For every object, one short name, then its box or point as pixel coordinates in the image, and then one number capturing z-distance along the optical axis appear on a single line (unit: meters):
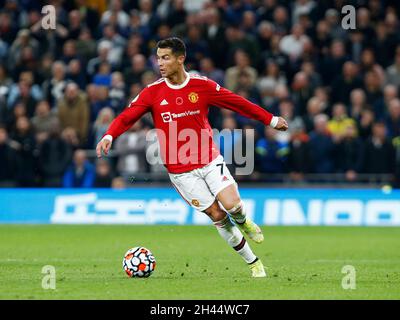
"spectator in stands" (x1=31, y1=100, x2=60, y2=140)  21.94
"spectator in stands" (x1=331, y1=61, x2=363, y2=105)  22.66
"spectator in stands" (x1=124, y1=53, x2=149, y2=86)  22.72
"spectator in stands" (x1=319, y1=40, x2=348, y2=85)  23.06
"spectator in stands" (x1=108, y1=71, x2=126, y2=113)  22.50
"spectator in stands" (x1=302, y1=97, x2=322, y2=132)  21.92
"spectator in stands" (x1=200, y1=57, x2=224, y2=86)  22.55
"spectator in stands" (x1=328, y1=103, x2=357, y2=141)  21.58
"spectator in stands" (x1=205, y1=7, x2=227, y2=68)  23.52
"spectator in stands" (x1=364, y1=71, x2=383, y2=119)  22.53
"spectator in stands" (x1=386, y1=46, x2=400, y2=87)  23.12
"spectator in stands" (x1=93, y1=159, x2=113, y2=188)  21.48
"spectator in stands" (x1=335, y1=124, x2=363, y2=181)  21.36
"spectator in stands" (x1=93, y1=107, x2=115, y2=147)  21.59
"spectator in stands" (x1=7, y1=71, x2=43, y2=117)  22.64
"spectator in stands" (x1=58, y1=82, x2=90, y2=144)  22.11
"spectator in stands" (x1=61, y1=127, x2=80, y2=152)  21.97
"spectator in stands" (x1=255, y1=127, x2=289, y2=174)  21.48
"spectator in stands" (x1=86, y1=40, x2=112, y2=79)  23.19
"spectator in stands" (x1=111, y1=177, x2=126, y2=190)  21.47
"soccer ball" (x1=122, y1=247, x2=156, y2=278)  11.93
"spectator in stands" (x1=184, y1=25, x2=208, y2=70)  23.11
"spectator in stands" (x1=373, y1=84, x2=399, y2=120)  22.22
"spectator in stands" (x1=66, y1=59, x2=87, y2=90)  22.98
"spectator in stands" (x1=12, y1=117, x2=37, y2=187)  21.95
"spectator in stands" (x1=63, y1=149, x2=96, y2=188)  21.56
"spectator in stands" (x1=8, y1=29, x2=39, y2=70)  23.59
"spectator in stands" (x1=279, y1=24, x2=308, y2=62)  23.44
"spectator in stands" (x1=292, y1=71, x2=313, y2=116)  22.61
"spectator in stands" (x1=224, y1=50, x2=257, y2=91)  22.47
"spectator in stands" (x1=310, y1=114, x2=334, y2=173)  21.50
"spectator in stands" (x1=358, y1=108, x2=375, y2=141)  21.83
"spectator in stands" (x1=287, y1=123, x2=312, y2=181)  21.42
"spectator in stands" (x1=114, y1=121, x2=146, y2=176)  21.53
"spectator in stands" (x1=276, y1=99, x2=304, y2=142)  21.58
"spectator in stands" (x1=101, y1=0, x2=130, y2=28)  24.14
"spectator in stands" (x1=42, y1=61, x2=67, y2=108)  22.53
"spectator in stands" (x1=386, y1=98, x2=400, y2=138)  21.85
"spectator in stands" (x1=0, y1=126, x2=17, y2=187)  21.80
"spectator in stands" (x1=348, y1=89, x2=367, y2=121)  22.05
